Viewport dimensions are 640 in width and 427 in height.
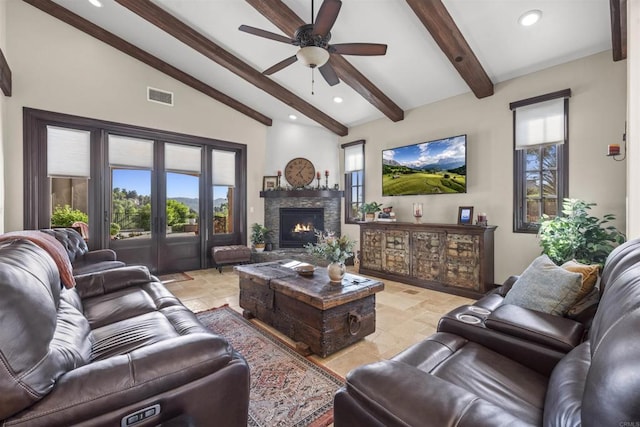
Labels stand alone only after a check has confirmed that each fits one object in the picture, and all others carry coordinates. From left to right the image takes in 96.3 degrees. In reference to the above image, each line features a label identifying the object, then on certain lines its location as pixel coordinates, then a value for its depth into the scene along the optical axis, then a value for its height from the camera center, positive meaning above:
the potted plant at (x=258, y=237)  5.76 -0.49
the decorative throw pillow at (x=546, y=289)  1.61 -0.46
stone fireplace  6.11 -0.07
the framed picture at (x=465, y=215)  4.17 -0.04
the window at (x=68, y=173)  4.10 +0.59
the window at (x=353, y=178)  5.99 +0.74
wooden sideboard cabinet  3.87 -0.64
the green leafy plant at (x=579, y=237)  2.94 -0.27
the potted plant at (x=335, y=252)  2.57 -0.36
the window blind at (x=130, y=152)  4.57 +1.00
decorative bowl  2.86 -0.58
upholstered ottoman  5.16 -0.77
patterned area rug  1.69 -1.19
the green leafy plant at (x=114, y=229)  4.57 -0.25
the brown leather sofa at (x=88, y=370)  0.84 -0.57
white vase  2.61 -0.54
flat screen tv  4.40 +0.74
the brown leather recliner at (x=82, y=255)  2.92 -0.54
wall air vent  4.80 +2.00
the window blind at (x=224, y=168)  5.61 +0.90
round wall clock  6.32 +0.90
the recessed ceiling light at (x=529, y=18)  2.95 +2.05
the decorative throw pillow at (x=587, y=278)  1.65 -0.39
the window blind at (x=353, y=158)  5.97 +1.17
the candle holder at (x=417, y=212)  4.62 +0.01
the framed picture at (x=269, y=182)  6.09 +0.65
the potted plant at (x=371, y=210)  5.25 +0.05
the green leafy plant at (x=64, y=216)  4.11 -0.04
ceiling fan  2.55 +1.60
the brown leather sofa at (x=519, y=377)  0.58 -0.57
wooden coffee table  2.30 -0.83
